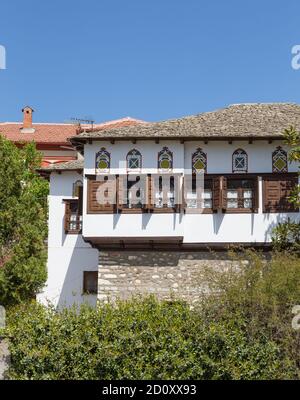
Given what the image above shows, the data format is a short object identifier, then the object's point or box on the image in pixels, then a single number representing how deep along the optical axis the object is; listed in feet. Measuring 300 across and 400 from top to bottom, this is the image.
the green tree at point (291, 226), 56.49
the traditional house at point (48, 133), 115.34
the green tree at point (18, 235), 70.33
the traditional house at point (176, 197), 58.90
